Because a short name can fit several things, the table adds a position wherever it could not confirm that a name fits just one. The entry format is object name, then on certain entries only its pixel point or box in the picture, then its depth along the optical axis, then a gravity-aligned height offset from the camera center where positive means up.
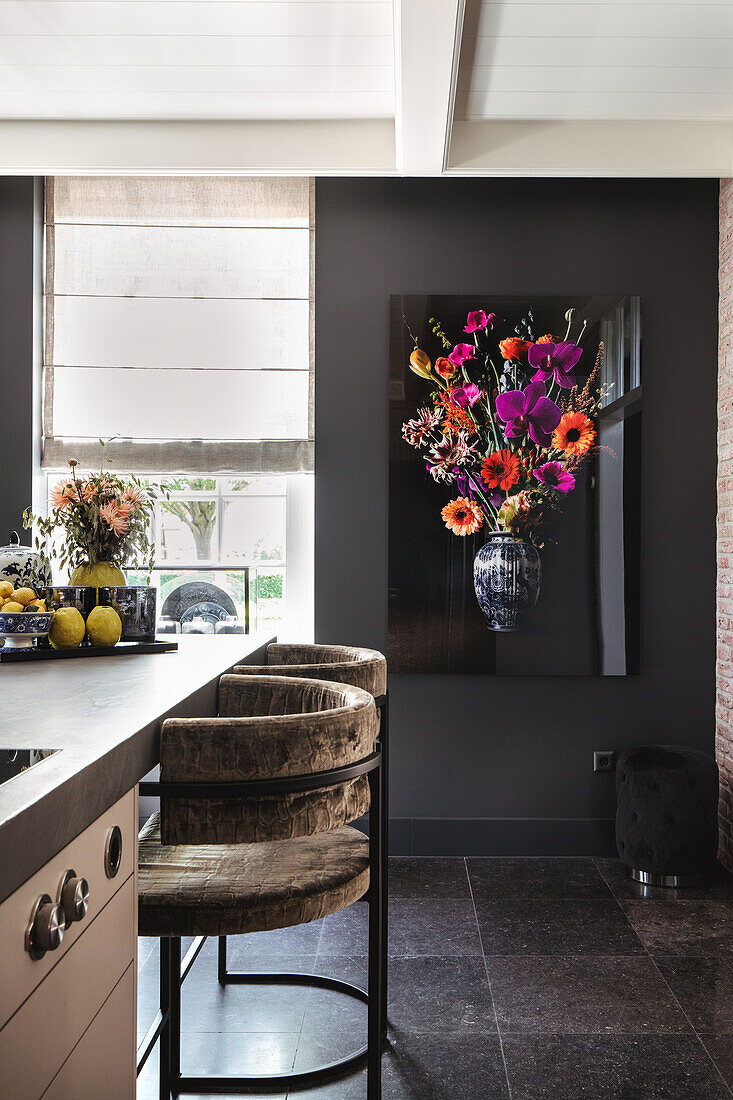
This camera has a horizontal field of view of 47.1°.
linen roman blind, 3.62 +0.94
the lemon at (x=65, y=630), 2.08 -0.20
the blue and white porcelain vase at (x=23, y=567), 2.19 -0.04
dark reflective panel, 3.47 +0.08
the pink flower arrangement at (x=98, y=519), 2.29 +0.09
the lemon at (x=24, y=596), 2.07 -0.11
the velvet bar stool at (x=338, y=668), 1.99 -0.29
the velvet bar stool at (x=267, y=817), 1.28 -0.42
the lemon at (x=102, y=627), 2.14 -0.19
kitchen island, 0.82 -0.38
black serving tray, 1.98 -0.25
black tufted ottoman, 3.08 -0.97
